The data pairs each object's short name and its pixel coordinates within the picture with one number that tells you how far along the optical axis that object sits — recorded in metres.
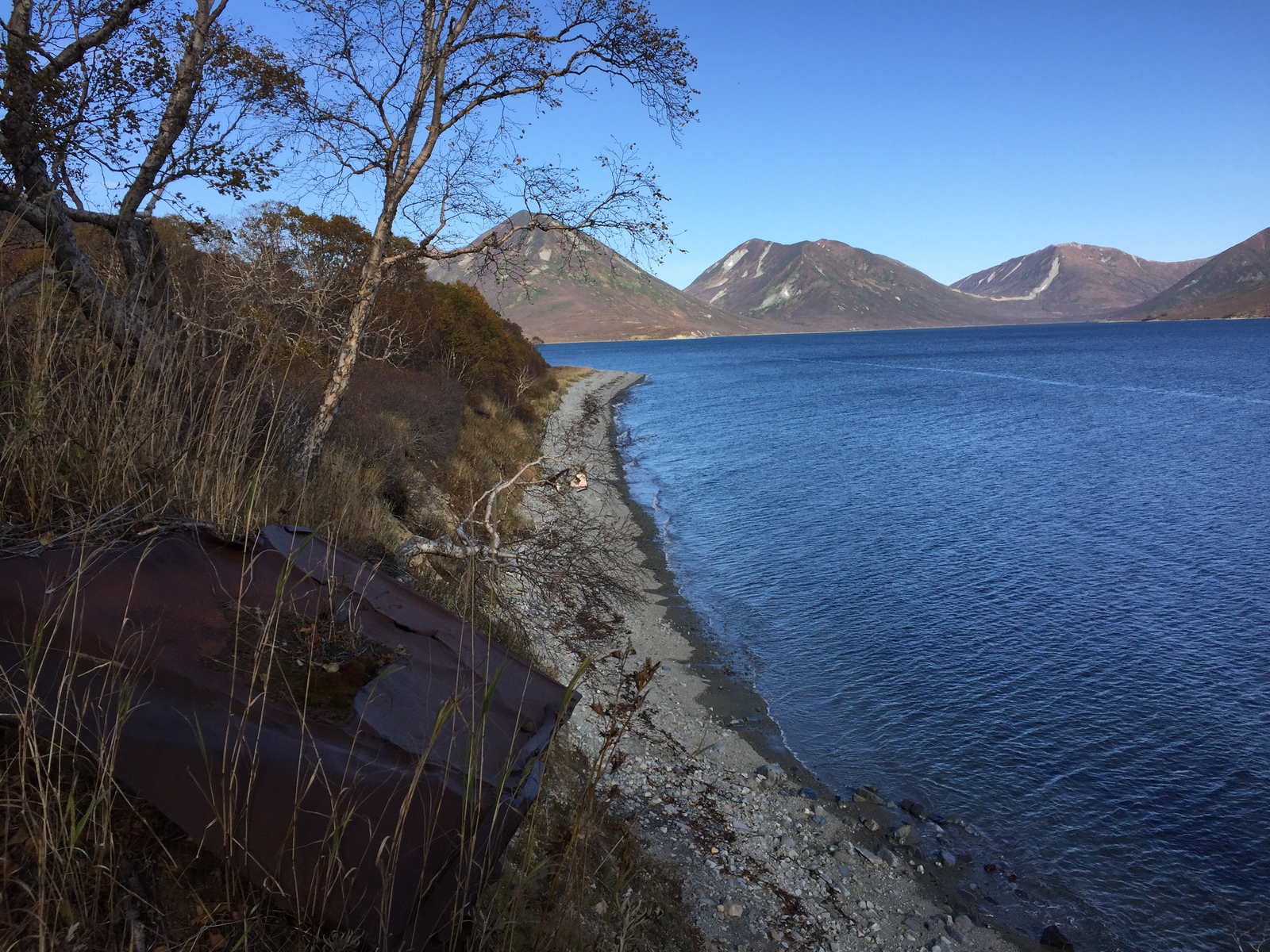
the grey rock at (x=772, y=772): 9.33
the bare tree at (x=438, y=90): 8.66
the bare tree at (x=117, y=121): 6.43
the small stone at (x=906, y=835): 8.22
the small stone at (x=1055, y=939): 6.94
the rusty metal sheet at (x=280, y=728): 2.25
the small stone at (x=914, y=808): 8.75
